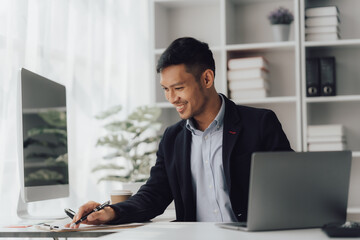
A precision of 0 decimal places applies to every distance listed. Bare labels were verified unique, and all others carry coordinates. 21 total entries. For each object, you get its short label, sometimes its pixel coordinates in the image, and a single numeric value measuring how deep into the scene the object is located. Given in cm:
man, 226
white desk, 144
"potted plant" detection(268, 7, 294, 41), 390
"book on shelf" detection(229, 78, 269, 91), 384
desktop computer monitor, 217
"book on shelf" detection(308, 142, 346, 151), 374
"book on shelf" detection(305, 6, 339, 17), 379
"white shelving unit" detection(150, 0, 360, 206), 382
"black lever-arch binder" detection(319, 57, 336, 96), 378
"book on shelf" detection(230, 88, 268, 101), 386
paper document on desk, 179
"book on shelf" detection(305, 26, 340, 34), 381
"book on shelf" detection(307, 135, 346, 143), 374
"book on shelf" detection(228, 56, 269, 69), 381
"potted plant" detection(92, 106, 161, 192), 375
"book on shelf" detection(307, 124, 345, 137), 374
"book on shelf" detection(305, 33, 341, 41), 382
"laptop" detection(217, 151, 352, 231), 150
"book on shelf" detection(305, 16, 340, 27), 380
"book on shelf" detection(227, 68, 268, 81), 381
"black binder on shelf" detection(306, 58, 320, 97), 380
